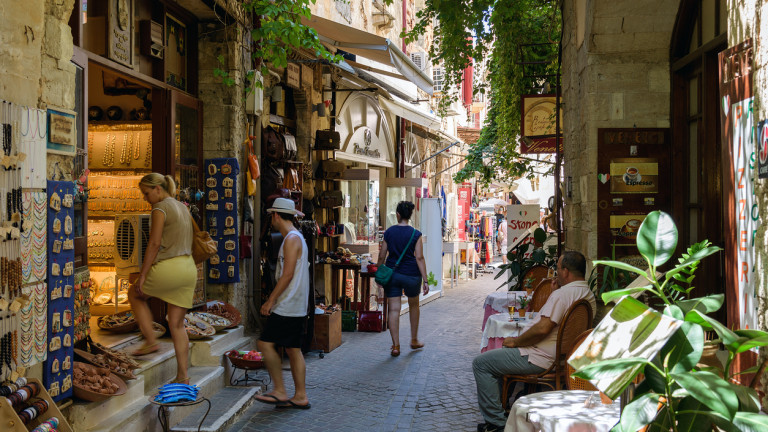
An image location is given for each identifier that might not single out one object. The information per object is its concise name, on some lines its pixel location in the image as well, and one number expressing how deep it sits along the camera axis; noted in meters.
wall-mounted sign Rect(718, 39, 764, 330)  3.35
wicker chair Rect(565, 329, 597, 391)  4.55
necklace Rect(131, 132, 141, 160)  8.38
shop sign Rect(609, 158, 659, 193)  6.60
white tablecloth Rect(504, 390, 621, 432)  3.42
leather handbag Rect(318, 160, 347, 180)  12.20
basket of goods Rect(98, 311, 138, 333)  6.95
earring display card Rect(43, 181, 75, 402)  4.62
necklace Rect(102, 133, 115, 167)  8.45
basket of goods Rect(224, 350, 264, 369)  6.80
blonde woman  5.98
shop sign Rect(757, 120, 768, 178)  3.06
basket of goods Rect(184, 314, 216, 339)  7.15
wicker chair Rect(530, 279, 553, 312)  7.51
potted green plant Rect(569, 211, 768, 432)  2.28
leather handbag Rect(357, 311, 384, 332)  10.85
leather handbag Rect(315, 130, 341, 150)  11.91
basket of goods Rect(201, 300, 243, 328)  7.99
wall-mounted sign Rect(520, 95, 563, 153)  10.59
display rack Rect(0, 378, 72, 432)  3.66
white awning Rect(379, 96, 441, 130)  14.06
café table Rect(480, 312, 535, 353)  6.24
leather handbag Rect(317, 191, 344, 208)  12.17
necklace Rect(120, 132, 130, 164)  8.36
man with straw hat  6.44
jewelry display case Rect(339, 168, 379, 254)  12.73
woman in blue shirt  9.13
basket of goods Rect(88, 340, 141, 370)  5.69
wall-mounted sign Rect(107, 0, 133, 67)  6.57
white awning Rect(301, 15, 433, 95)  9.53
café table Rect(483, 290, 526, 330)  8.23
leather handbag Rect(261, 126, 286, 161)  9.39
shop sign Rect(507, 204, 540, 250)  14.08
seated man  5.44
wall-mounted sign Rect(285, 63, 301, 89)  10.56
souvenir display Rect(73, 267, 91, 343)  5.57
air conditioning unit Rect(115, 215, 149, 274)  7.87
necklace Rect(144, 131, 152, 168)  8.40
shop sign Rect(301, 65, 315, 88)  11.29
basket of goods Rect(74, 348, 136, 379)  5.40
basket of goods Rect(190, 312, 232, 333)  7.57
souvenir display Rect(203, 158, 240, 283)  8.27
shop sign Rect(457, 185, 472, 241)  27.01
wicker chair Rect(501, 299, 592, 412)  5.30
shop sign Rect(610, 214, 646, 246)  6.70
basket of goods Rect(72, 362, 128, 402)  4.92
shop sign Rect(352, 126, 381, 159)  14.95
